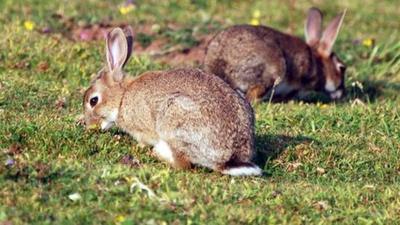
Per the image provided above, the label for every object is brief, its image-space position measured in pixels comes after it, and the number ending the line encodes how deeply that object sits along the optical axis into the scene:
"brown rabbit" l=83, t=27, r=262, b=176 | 14.38
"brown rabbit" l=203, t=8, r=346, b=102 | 20.67
